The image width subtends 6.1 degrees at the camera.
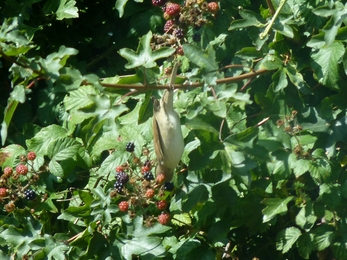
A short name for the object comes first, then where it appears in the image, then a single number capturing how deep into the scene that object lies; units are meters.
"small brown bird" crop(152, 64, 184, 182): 3.51
